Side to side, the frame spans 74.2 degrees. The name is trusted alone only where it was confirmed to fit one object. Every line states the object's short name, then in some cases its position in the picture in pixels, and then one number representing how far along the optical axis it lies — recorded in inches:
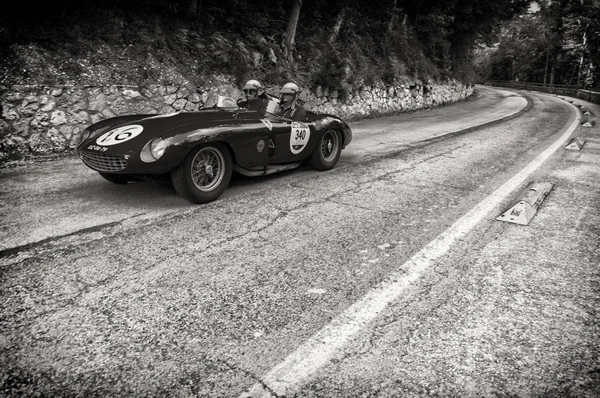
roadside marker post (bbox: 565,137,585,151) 321.1
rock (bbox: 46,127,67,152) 264.4
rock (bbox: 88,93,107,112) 287.3
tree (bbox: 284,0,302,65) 494.6
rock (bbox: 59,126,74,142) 270.5
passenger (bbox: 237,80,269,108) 218.6
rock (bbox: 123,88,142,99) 308.5
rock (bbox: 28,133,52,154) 255.8
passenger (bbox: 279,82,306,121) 206.7
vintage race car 147.2
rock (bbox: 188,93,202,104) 358.0
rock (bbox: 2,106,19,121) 246.7
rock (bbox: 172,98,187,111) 345.4
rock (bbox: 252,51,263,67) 446.6
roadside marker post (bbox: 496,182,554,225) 153.2
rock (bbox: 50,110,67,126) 265.3
